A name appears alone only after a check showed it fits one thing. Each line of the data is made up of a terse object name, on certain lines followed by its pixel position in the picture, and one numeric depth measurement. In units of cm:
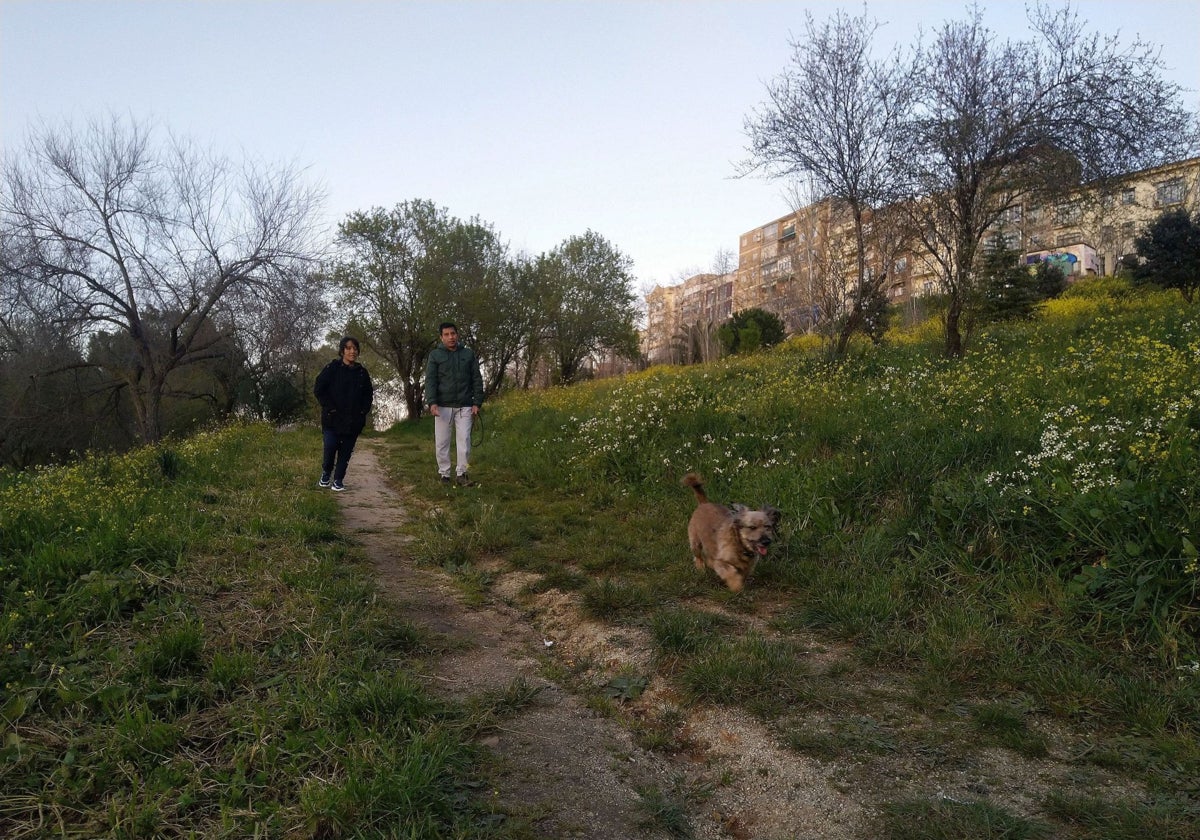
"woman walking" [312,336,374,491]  808
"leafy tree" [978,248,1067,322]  1388
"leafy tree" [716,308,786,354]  2489
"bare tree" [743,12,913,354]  1171
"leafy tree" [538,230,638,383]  3544
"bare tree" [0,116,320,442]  1848
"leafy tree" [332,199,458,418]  2977
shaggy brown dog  462
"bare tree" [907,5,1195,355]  1030
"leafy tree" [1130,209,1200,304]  1393
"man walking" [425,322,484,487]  869
